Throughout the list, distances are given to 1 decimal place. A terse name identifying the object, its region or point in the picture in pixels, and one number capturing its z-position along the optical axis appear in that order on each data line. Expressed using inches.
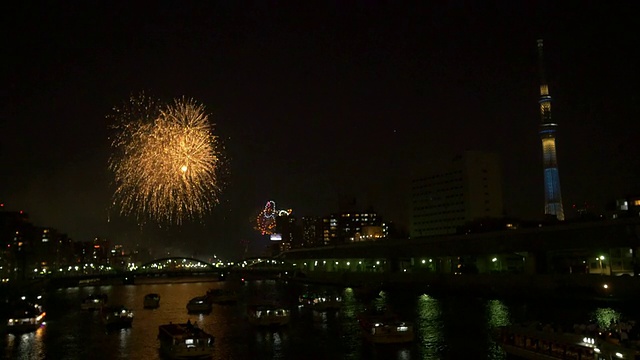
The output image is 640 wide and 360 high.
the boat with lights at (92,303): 2252.7
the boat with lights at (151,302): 2271.9
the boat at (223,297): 2507.4
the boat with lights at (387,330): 1211.9
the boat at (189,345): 1114.1
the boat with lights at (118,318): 1670.8
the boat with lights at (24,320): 1565.0
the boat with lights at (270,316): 1581.0
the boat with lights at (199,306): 2076.8
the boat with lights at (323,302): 1950.1
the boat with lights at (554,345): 797.8
